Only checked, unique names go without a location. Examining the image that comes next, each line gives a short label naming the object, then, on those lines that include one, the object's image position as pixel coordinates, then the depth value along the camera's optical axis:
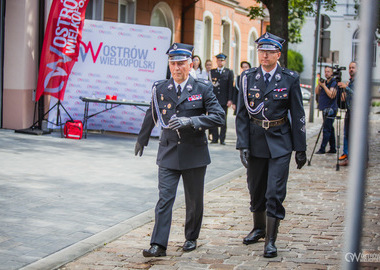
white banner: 14.18
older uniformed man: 5.89
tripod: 11.77
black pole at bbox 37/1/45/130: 14.32
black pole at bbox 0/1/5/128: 14.30
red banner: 13.56
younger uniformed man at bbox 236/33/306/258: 6.05
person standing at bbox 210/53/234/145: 14.95
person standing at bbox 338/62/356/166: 12.10
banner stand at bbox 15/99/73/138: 13.83
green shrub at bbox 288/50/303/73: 52.95
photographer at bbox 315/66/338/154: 13.60
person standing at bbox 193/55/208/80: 15.42
